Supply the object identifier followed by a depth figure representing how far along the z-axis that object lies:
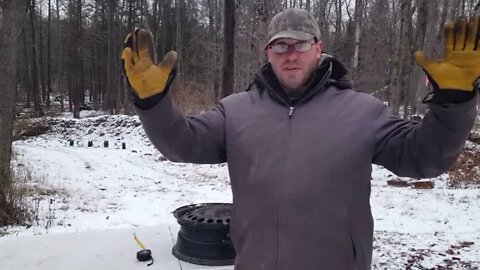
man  1.48
